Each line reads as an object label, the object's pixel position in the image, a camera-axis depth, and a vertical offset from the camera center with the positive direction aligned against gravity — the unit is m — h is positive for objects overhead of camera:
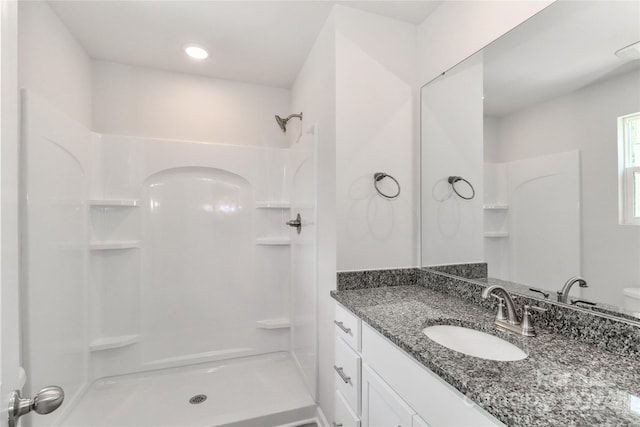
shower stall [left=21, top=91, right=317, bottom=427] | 1.52 -0.46
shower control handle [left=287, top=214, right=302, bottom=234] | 2.17 -0.06
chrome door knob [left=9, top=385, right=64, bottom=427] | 0.54 -0.37
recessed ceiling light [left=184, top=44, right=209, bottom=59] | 2.06 +1.27
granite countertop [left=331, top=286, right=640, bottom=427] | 0.58 -0.42
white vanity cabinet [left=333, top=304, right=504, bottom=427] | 0.75 -0.60
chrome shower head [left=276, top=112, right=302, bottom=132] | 2.56 +0.89
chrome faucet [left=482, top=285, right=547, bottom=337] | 1.00 -0.40
